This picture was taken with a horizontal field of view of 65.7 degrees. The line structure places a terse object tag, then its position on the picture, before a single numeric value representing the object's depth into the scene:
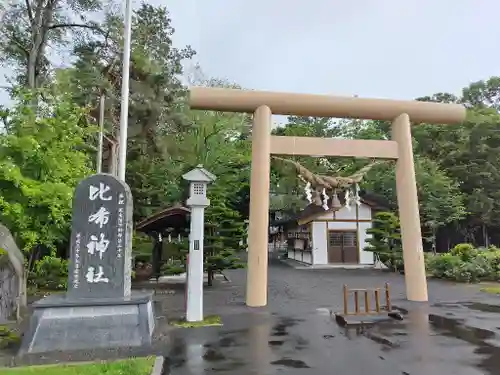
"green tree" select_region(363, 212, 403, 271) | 21.73
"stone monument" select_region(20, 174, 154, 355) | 6.88
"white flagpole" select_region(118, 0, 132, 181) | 10.09
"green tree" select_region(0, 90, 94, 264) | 8.51
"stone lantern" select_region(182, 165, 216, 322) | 8.95
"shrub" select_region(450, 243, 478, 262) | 18.45
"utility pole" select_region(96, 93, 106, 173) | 14.78
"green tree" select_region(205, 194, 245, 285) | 14.77
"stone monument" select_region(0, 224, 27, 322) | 9.14
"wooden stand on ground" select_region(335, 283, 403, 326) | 8.77
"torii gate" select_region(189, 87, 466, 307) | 10.68
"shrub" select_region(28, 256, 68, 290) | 15.09
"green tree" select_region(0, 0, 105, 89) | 17.64
